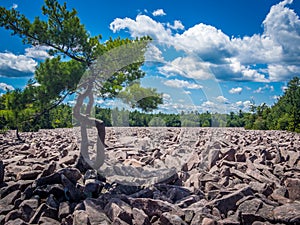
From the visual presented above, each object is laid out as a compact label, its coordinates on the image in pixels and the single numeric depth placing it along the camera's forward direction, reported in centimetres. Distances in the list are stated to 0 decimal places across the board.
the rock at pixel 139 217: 279
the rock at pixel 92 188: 366
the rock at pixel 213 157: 490
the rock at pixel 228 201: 300
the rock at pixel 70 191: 346
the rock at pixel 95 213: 280
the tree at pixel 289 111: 1856
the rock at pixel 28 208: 307
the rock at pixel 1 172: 394
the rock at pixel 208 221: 262
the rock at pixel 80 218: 275
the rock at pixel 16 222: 279
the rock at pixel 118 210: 288
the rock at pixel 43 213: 299
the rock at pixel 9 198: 331
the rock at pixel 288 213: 258
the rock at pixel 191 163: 484
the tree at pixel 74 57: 411
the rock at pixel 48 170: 403
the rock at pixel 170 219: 269
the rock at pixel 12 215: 298
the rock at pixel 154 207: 298
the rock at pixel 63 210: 306
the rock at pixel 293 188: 327
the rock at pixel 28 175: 409
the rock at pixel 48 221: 289
